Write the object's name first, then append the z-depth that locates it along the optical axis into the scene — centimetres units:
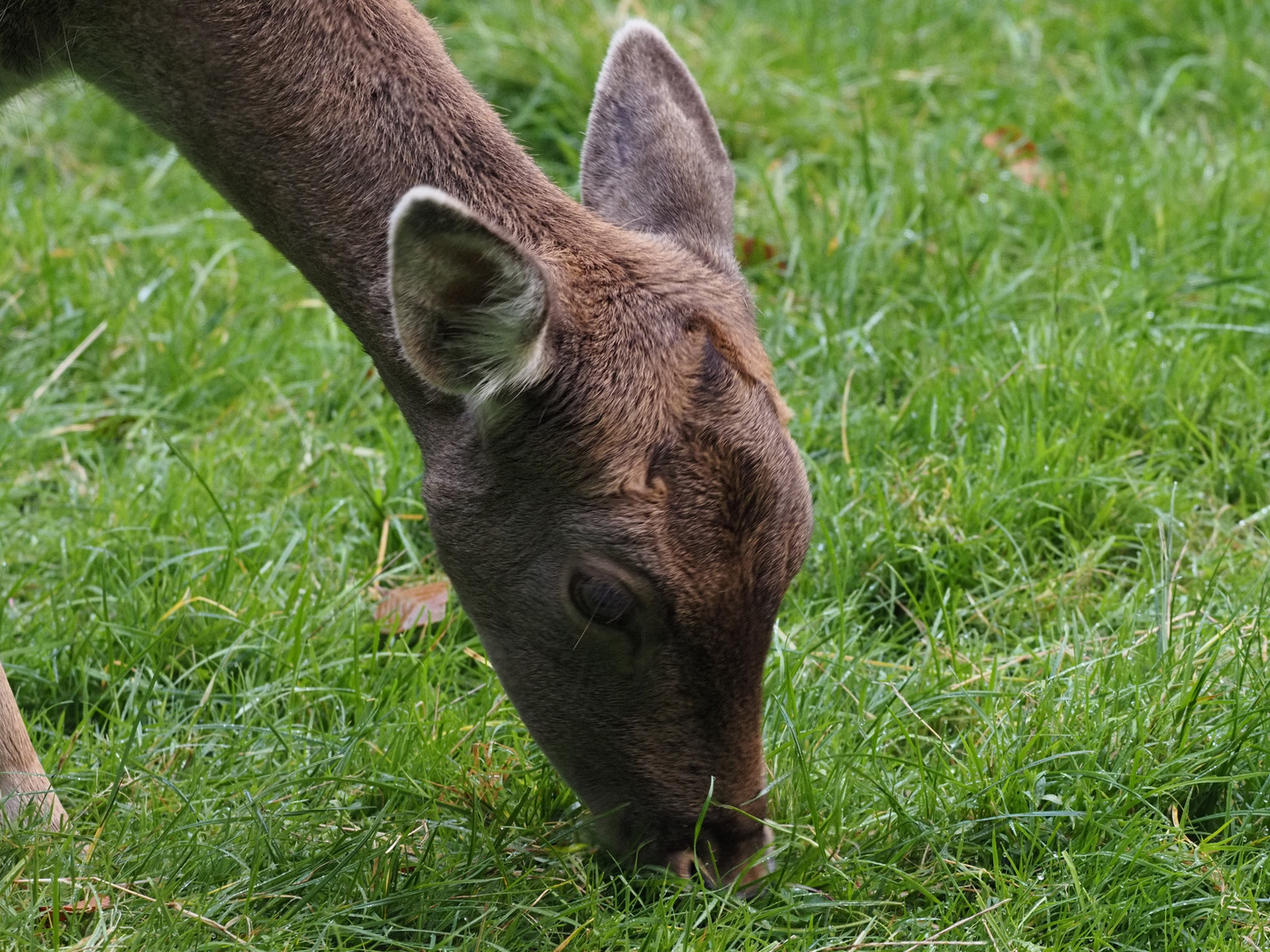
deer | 731
